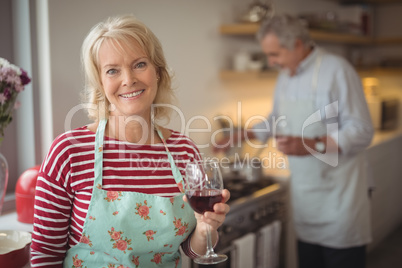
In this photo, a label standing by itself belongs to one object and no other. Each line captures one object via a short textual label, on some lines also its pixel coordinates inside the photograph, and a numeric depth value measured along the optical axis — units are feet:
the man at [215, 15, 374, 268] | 7.89
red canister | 5.81
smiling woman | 4.38
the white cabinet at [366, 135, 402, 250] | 13.06
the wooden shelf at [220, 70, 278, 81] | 10.09
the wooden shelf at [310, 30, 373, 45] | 11.66
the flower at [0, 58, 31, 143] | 4.99
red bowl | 4.45
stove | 7.91
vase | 5.55
